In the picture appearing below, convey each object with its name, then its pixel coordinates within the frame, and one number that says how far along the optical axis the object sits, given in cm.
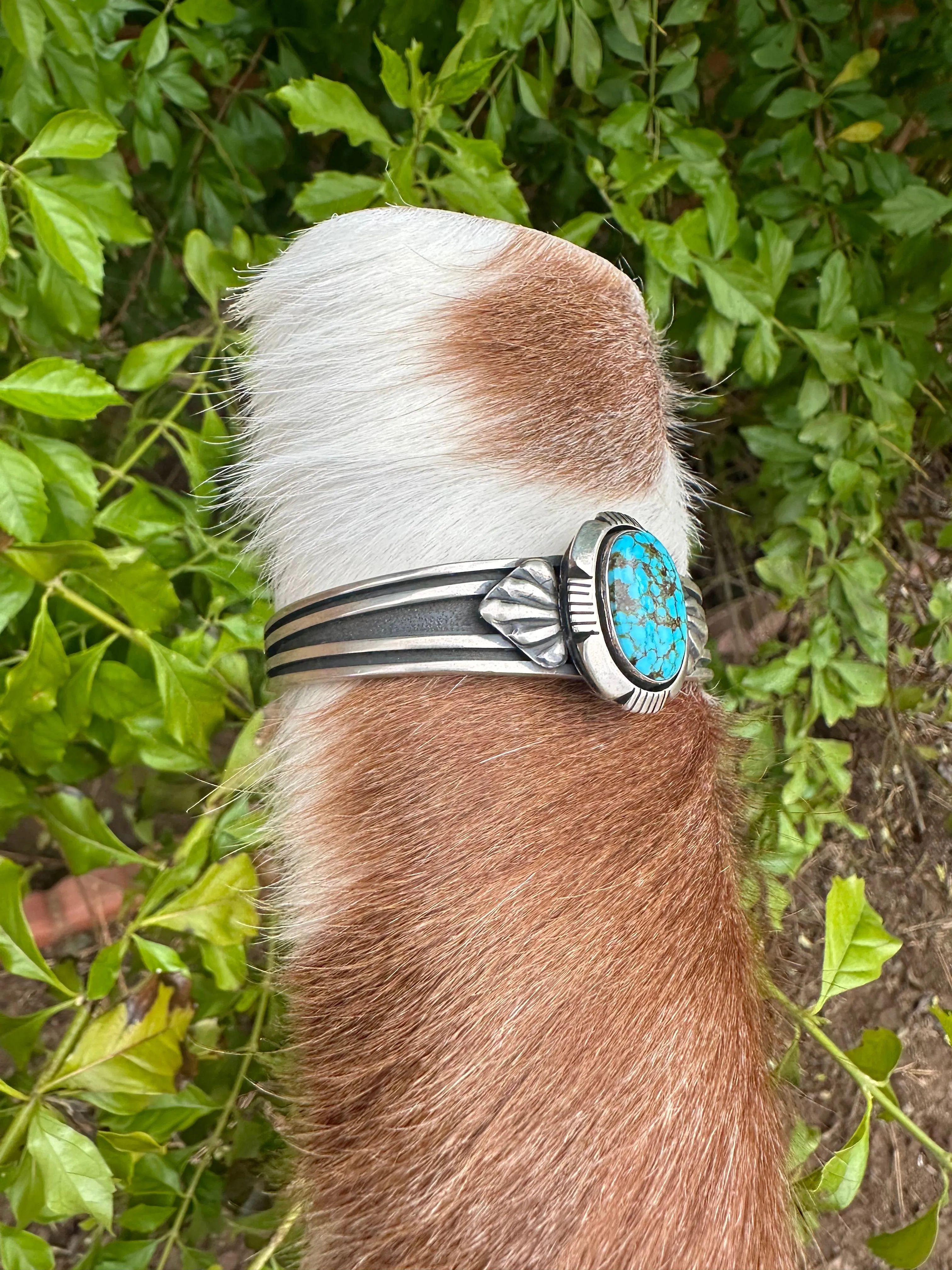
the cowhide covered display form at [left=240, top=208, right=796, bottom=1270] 12
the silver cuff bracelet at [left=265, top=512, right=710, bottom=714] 13
